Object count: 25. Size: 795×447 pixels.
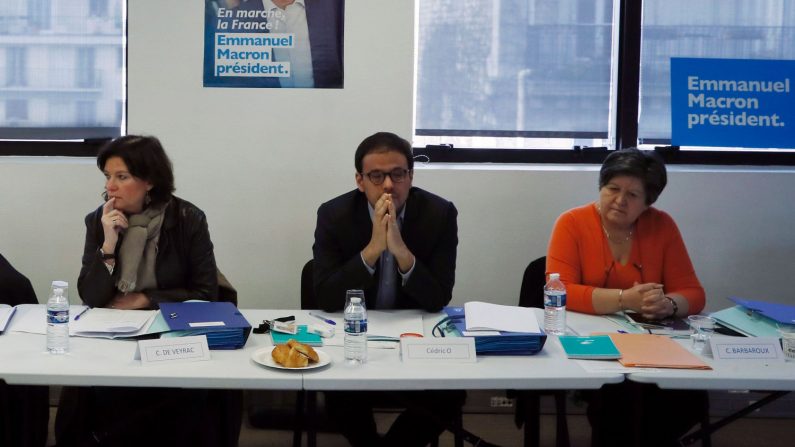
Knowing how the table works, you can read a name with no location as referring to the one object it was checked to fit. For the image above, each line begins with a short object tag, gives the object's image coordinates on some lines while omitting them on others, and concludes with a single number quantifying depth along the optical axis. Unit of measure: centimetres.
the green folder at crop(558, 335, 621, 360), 246
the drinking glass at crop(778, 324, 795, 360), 249
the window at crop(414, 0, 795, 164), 402
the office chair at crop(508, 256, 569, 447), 257
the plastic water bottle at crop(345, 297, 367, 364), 239
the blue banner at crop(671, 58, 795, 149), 397
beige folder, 239
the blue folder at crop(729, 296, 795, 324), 277
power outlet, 399
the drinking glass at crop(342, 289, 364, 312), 265
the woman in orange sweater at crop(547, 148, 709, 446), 297
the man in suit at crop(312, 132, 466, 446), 286
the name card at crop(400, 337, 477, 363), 241
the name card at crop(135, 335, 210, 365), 234
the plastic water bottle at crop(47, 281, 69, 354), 242
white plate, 232
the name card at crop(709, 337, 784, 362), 248
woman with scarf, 287
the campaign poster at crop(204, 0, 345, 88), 389
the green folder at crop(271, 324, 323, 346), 258
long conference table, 224
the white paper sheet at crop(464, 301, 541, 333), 254
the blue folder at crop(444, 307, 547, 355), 248
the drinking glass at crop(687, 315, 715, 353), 259
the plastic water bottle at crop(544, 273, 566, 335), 278
